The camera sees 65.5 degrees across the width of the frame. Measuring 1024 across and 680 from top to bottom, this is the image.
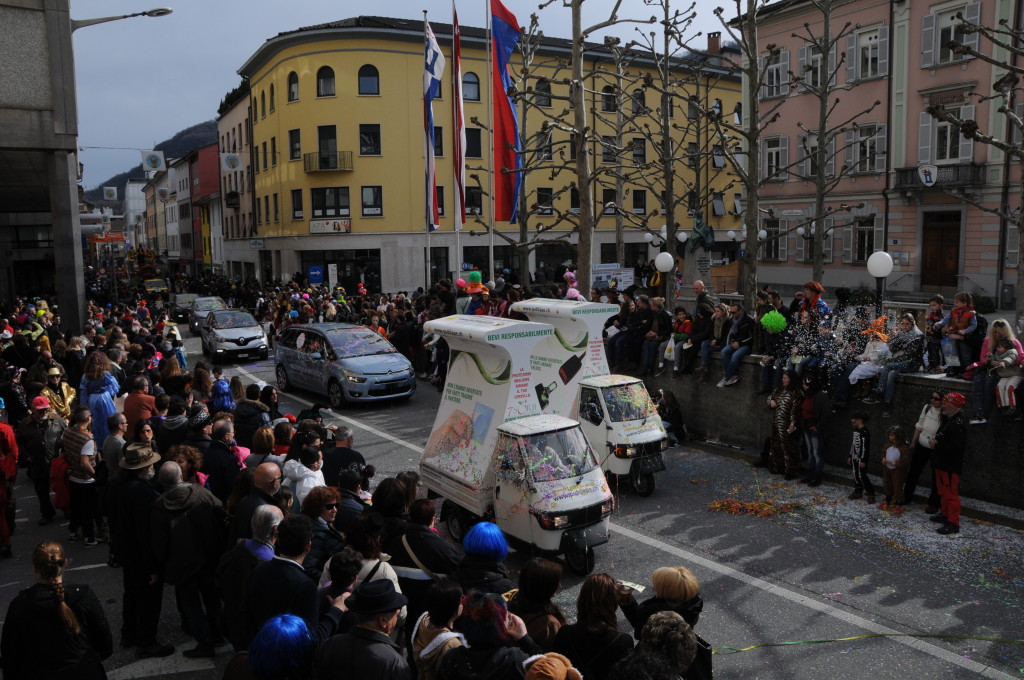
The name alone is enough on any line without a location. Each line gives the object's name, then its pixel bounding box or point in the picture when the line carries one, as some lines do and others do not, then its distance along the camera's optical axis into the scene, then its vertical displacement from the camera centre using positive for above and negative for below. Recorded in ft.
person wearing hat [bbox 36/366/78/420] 36.50 -5.77
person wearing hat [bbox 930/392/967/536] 31.22 -7.68
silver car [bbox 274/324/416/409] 55.83 -7.11
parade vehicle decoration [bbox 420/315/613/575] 27.84 -7.20
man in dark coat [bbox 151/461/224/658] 20.97 -7.08
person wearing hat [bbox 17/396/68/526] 31.42 -6.88
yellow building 140.46 +21.15
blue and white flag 72.18 +15.97
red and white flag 72.13 +12.23
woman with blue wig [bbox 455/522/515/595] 17.63 -6.64
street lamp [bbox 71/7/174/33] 52.26 +16.24
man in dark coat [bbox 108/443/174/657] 21.38 -7.49
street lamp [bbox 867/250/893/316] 43.86 -0.07
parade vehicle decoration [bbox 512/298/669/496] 37.17 -6.27
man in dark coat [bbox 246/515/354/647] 16.22 -6.57
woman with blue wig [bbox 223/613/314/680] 13.12 -6.39
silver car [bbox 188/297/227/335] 100.51 -5.30
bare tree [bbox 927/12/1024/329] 54.78 +15.67
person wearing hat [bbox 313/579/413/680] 13.24 -6.39
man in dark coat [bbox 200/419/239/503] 25.68 -6.42
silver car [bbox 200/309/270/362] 77.00 -6.75
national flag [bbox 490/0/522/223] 66.54 +15.40
